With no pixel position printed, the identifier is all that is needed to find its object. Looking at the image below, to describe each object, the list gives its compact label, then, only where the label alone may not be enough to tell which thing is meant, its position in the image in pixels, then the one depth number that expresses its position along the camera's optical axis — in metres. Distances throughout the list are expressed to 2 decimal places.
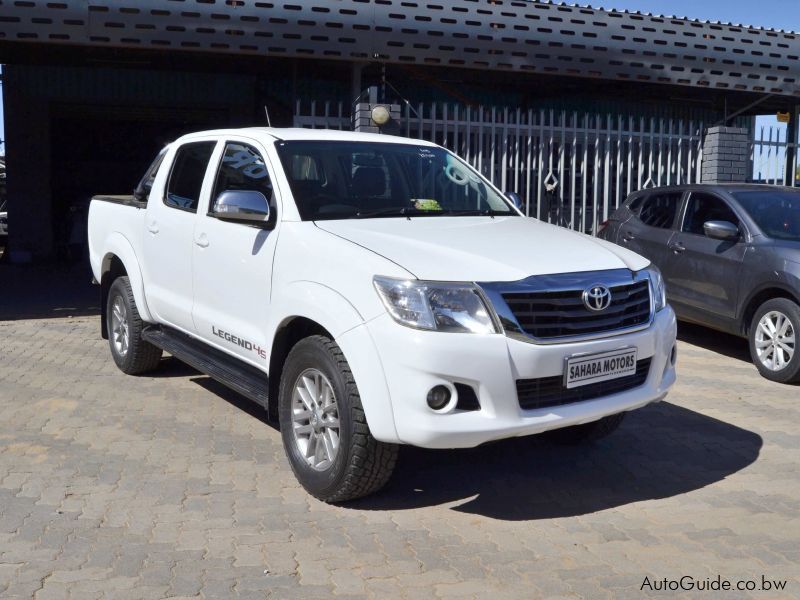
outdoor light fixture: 10.79
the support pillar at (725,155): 12.88
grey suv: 7.43
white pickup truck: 4.04
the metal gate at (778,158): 13.51
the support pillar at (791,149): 14.07
